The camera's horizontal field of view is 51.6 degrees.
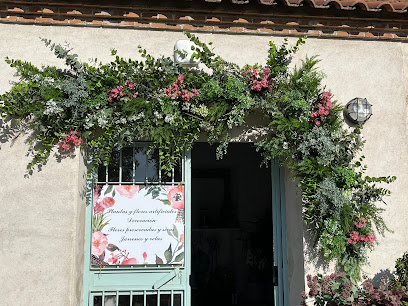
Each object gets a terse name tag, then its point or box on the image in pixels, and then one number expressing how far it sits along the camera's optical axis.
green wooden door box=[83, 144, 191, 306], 4.18
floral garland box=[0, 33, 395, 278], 3.97
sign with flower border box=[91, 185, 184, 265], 4.20
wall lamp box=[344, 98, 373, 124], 4.31
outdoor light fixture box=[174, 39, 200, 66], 4.11
